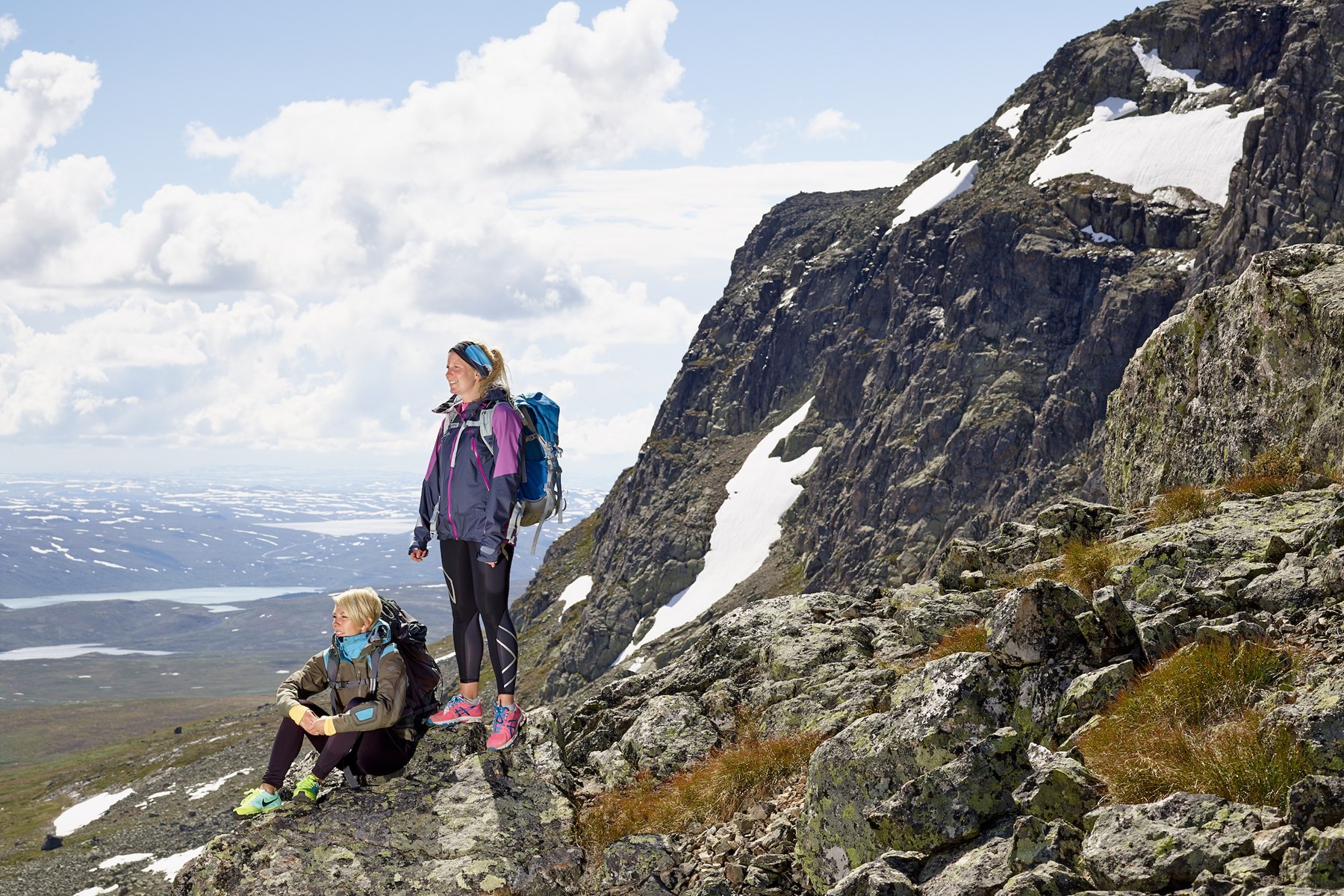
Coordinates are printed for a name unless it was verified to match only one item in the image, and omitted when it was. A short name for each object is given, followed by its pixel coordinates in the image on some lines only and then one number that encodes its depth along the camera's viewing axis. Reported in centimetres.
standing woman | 1138
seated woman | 1057
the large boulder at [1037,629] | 927
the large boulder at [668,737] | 1191
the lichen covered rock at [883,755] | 862
